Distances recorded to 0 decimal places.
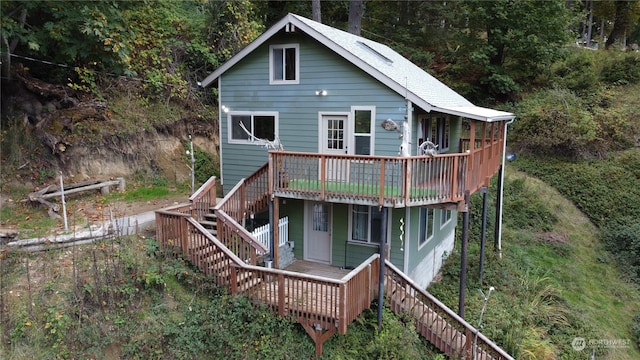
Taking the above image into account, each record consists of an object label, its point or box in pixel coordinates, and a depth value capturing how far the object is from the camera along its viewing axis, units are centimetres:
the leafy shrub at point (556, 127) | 1961
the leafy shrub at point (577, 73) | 2316
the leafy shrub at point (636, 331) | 1213
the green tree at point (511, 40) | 2266
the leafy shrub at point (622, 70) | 2350
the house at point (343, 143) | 948
